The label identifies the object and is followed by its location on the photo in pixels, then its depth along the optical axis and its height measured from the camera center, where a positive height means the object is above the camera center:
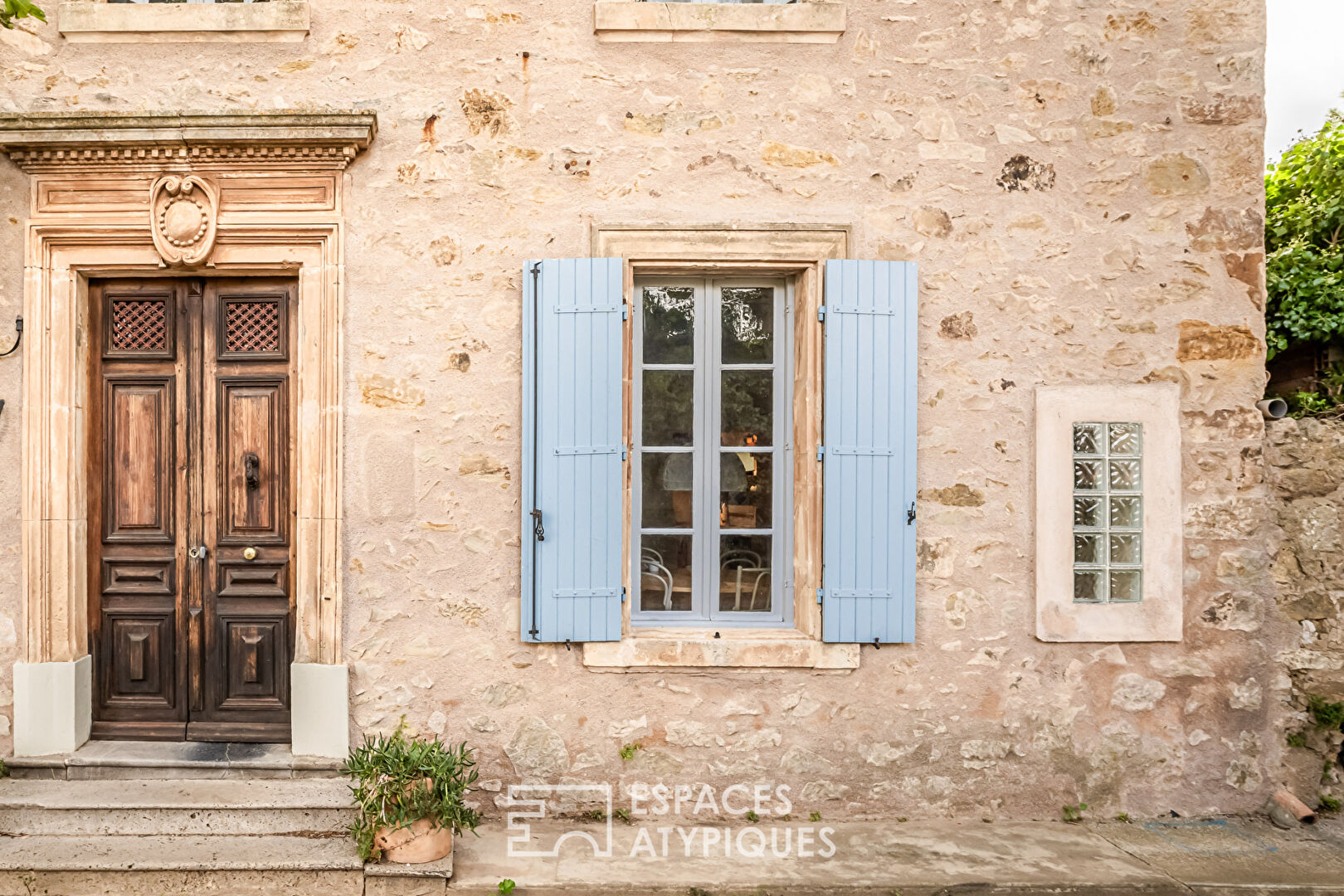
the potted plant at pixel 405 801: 3.10 -1.40
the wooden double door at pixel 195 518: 3.78 -0.36
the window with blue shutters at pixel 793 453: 3.63 -0.03
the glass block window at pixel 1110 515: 3.76 -0.33
